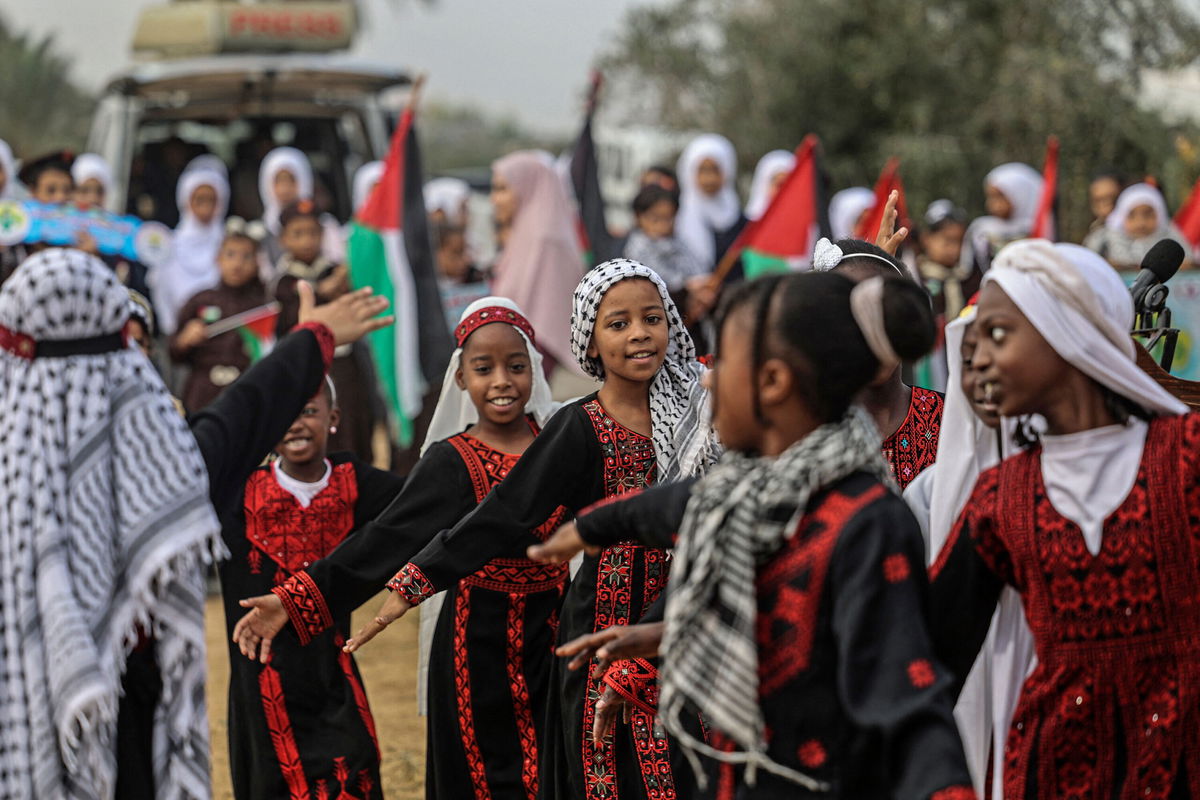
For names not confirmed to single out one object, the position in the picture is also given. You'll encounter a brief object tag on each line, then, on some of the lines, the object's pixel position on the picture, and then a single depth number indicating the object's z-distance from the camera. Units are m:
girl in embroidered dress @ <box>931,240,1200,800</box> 5.45
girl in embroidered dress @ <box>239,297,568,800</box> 9.06
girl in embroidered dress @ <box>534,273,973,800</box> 5.17
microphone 7.40
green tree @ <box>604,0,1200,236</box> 33.84
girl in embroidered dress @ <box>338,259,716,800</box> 8.15
